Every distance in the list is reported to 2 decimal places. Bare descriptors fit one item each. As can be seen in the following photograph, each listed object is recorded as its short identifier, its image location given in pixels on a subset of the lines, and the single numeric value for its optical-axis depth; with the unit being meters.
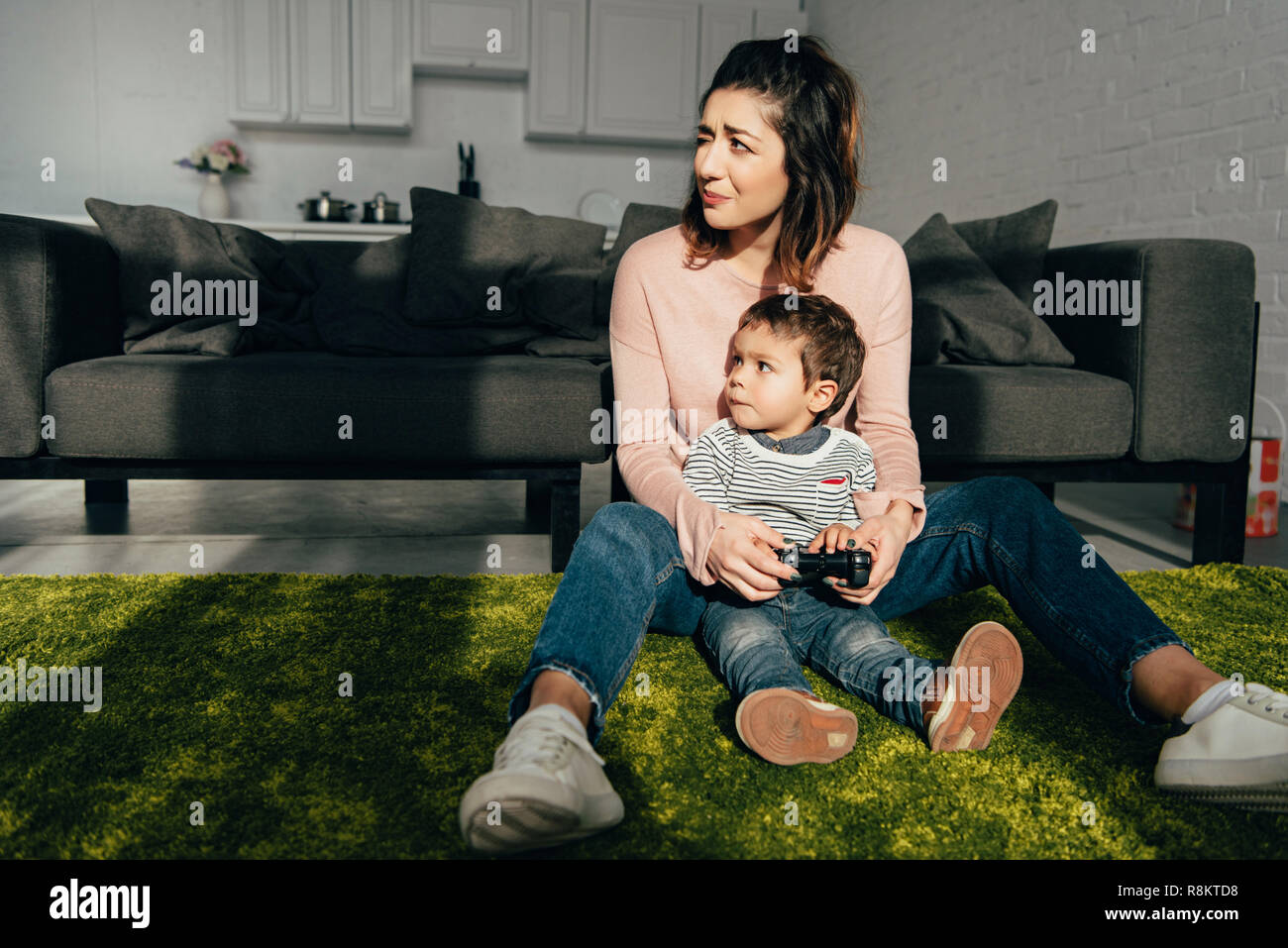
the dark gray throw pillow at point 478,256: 2.37
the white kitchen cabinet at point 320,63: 4.80
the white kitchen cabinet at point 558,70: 5.04
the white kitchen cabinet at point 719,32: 5.23
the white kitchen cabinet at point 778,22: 5.40
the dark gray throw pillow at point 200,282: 2.09
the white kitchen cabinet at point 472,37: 4.96
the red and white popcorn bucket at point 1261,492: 2.27
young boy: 1.02
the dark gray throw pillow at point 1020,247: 2.30
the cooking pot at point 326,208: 4.88
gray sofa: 1.79
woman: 0.87
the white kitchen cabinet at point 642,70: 5.12
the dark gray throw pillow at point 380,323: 2.27
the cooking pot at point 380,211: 4.92
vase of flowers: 4.88
